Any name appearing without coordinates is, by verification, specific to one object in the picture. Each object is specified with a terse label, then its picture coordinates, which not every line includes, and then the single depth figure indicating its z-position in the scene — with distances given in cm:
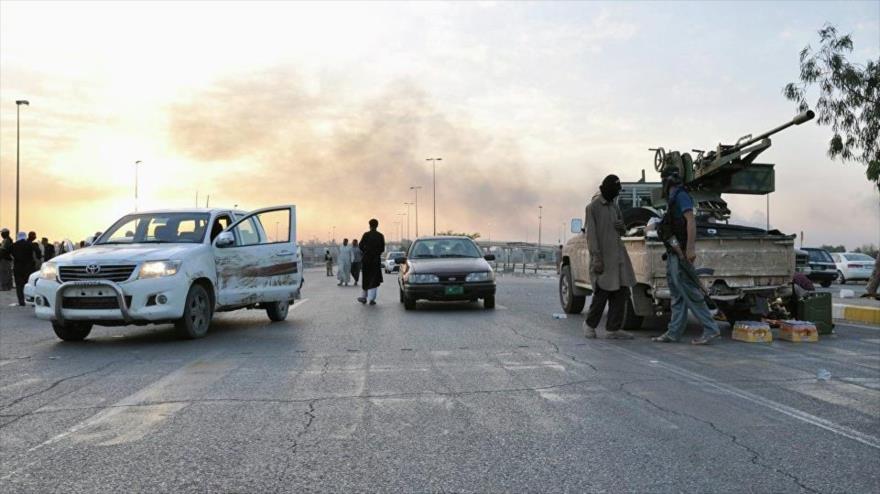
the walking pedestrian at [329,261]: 4167
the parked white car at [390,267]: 4359
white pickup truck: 874
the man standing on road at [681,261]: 870
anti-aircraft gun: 1177
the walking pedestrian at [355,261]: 2680
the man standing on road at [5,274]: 2252
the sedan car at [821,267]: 2808
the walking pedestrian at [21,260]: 1723
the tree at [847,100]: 2102
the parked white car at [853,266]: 3225
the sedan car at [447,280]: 1360
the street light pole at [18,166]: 3912
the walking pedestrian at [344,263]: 2686
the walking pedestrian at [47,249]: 2159
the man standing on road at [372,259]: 1533
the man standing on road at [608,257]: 919
